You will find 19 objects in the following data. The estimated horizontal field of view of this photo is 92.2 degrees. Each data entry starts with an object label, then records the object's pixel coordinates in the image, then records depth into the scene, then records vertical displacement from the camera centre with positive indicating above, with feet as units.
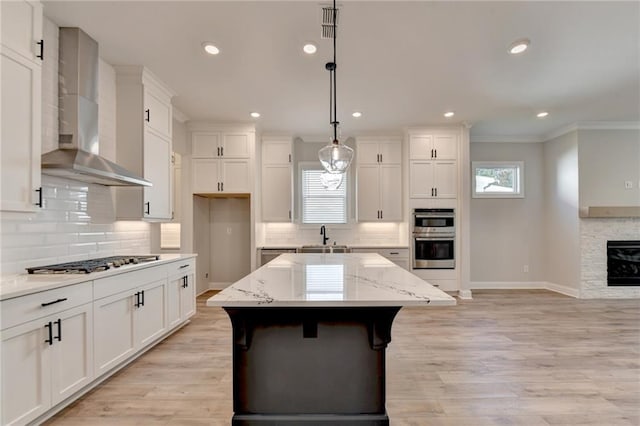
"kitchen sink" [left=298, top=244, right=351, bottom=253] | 16.48 -1.57
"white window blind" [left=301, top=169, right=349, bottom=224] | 18.74 +1.09
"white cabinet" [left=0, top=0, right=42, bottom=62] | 6.52 +4.32
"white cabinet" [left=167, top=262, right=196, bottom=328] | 10.70 -2.76
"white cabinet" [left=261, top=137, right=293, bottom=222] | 17.79 +2.27
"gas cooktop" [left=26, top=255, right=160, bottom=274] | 6.96 -1.12
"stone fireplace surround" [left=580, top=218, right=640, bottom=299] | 16.37 -2.10
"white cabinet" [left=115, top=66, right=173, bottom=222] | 10.46 +3.00
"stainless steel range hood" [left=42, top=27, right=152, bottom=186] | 7.97 +3.12
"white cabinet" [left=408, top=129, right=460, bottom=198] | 16.88 +3.04
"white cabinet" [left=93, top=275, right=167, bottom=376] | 7.46 -2.80
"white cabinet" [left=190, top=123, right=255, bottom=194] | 16.15 +3.33
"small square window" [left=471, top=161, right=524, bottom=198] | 19.10 +2.53
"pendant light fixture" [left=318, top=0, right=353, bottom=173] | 8.61 +1.81
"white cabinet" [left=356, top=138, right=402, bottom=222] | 17.81 +2.17
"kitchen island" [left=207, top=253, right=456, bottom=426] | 5.67 -2.73
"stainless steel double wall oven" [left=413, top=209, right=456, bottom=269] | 16.61 -1.12
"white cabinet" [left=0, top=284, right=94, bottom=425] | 5.40 -2.76
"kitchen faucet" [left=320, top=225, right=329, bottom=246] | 17.92 -0.90
